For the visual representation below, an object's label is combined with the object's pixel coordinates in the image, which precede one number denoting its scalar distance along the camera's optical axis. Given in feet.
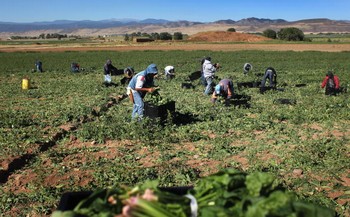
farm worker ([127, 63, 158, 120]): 34.45
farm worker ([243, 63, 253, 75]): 76.18
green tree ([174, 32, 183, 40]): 351.25
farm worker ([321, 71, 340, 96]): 50.38
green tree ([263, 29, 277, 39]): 350.64
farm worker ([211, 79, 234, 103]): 42.63
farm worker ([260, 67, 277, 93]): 52.95
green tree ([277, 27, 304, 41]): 314.35
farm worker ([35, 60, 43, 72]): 94.58
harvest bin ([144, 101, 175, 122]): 34.14
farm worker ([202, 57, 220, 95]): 51.90
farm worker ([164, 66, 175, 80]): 69.92
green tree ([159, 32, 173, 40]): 355.44
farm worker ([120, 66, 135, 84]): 65.32
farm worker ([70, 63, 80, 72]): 90.43
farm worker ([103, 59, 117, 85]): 64.08
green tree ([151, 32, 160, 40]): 358.27
